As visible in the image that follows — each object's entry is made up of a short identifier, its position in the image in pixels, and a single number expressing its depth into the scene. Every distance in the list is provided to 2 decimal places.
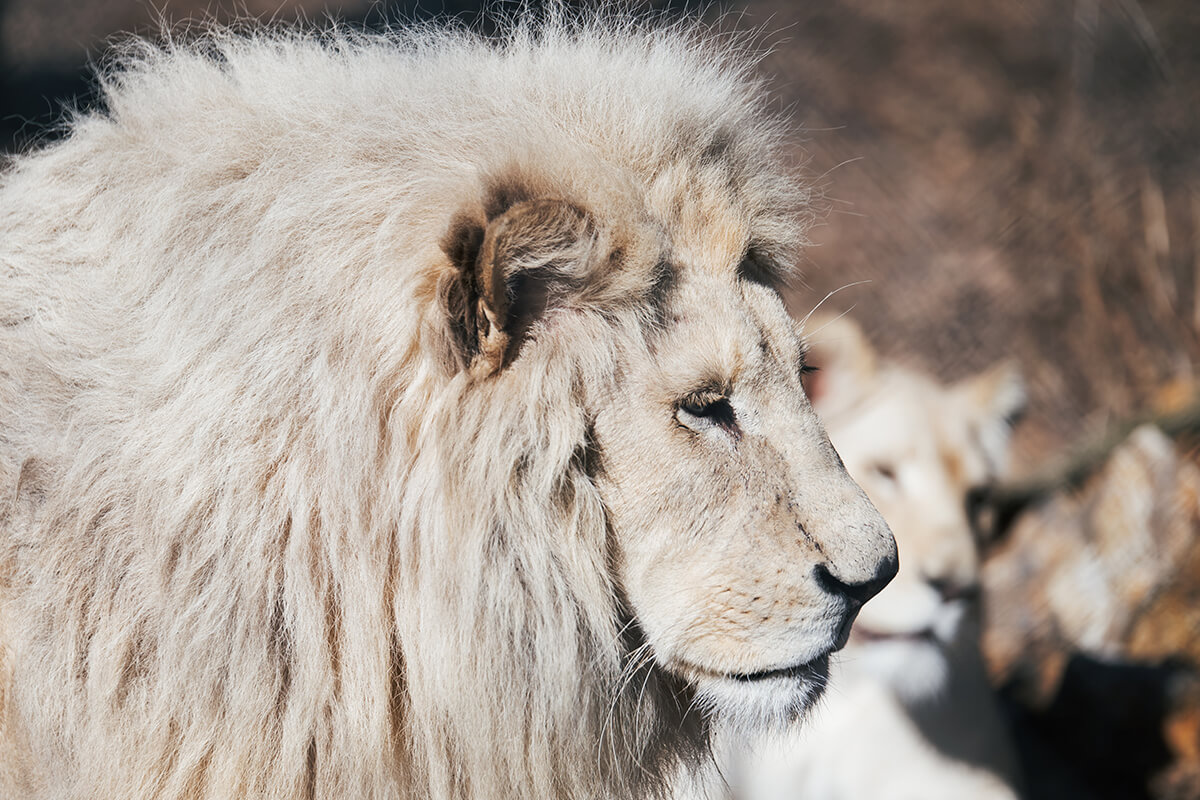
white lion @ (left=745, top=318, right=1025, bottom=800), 6.69
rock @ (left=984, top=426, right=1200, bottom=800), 7.19
